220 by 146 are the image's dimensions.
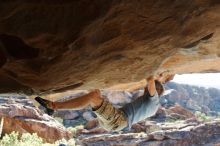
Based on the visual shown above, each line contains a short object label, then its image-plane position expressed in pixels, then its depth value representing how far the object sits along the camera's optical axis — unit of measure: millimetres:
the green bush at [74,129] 27359
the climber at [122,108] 5824
